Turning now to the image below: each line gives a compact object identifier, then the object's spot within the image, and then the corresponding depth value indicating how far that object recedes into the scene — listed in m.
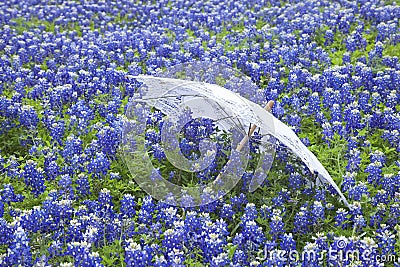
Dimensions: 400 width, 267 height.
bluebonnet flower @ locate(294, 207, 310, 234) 4.82
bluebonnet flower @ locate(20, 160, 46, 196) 5.16
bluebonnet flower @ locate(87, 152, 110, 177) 5.23
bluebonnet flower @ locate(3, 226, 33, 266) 4.08
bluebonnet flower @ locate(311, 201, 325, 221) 4.79
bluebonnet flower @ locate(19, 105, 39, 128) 6.11
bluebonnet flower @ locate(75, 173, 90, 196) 5.16
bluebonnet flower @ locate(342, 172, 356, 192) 5.10
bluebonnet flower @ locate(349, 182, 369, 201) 5.00
